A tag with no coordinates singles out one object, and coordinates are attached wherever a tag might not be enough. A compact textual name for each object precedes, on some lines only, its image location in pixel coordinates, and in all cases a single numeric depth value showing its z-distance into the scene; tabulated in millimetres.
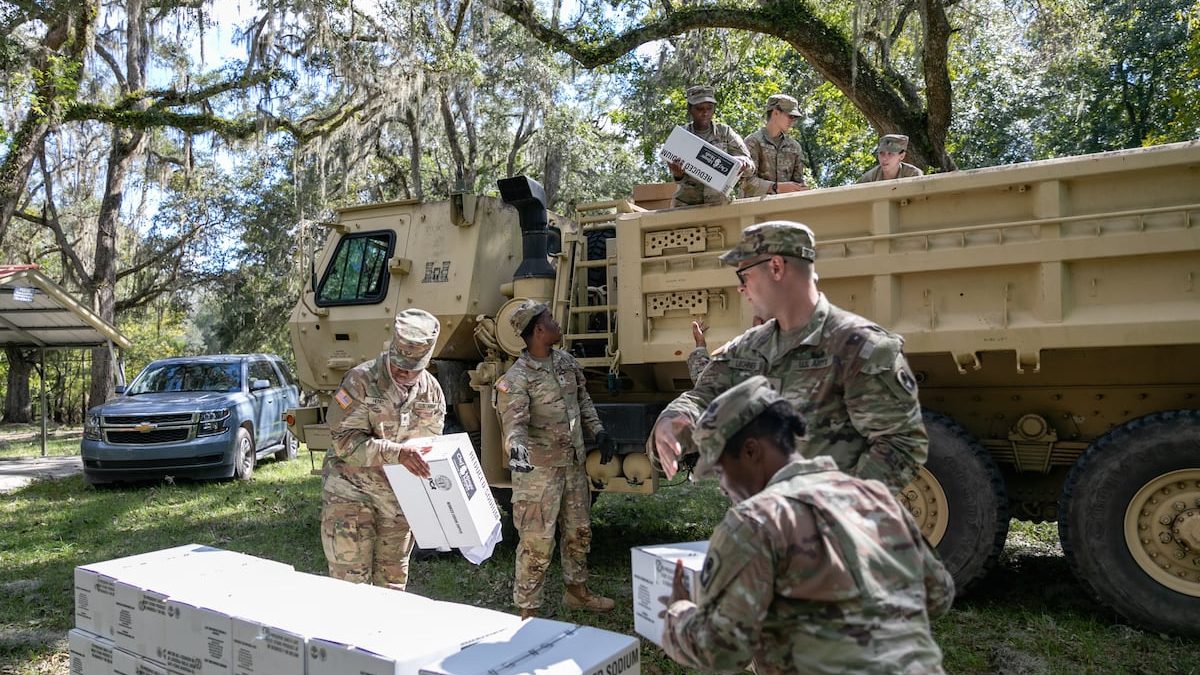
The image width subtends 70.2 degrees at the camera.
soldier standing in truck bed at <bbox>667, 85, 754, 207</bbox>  5227
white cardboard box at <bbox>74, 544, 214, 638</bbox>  3299
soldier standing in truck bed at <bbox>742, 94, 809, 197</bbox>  5828
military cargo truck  4129
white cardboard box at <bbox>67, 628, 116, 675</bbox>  3299
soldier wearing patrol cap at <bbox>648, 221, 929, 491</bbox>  2457
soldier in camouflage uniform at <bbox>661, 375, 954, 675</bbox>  1709
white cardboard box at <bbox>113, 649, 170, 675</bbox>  3087
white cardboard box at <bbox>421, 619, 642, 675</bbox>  2332
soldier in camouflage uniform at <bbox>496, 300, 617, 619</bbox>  4652
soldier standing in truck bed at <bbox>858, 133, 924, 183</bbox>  5637
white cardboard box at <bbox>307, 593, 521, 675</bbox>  2383
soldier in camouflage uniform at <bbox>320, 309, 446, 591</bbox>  4059
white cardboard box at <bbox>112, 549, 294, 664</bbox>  3074
